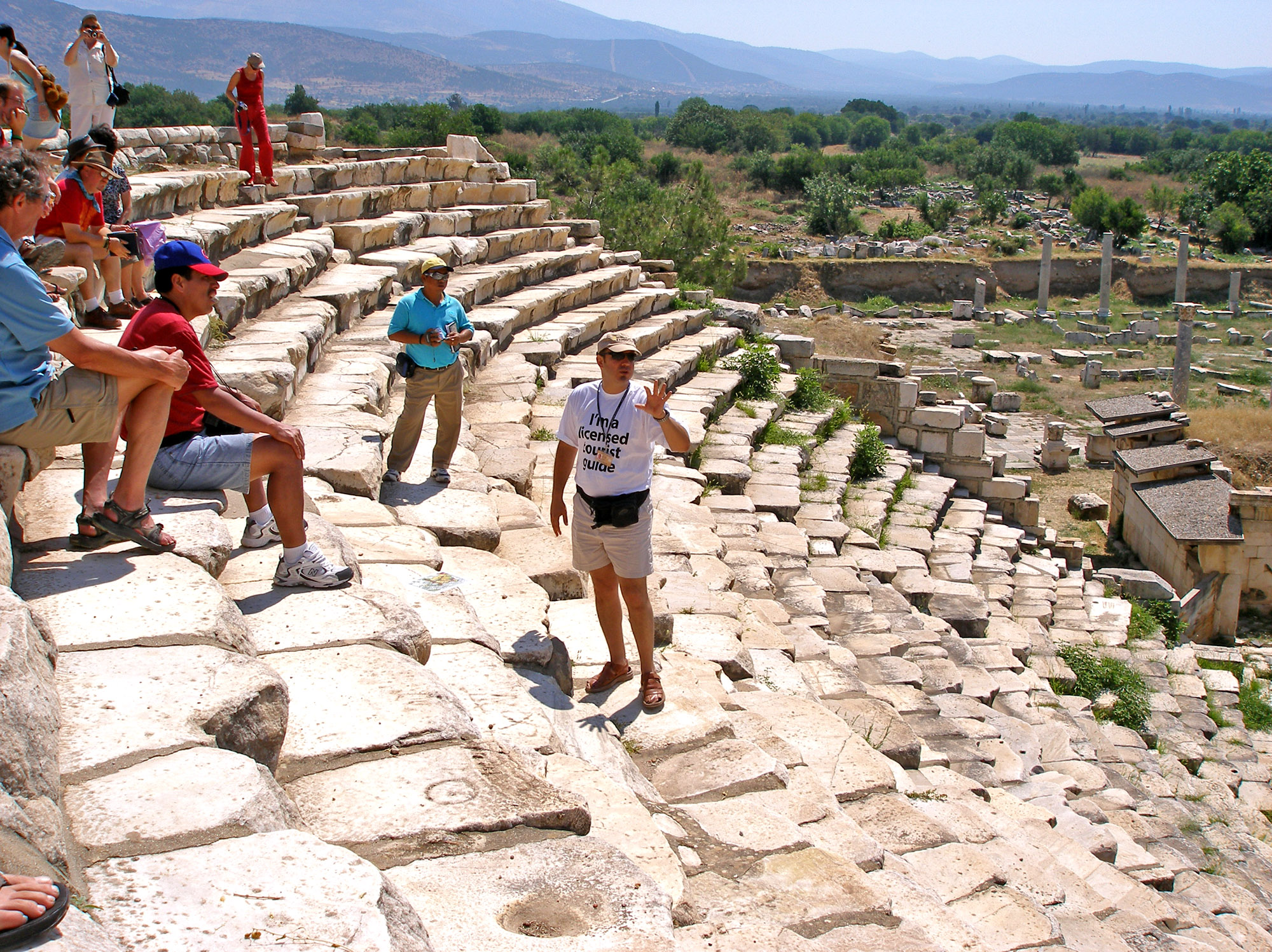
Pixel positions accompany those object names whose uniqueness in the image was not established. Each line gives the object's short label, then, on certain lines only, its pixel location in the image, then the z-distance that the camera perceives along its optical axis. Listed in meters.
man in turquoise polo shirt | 6.15
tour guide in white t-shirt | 4.55
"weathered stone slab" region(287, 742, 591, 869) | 2.75
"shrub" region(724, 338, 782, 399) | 13.30
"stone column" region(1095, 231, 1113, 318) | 36.28
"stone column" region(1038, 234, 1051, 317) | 37.25
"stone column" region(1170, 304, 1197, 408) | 23.50
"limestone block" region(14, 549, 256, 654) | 3.12
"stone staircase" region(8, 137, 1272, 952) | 2.48
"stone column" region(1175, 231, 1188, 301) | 37.84
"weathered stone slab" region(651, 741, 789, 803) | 4.10
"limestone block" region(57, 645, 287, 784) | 2.61
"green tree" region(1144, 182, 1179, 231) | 56.41
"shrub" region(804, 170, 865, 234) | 46.53
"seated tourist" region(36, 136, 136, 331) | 6.52
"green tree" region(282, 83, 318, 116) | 47.97
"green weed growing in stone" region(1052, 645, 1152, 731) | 9.29
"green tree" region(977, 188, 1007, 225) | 49.12
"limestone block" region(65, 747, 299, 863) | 2.31
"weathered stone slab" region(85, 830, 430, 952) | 2.04
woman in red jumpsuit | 11.12
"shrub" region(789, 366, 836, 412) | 13.80
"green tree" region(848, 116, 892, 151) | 111.94
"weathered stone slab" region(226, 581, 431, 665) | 3.70
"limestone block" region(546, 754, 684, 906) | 3.11
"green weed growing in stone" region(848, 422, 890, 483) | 12.76
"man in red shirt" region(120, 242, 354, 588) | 4.05
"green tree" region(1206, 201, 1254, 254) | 46.31
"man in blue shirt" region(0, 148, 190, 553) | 3.36
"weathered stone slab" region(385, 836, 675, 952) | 2.41
